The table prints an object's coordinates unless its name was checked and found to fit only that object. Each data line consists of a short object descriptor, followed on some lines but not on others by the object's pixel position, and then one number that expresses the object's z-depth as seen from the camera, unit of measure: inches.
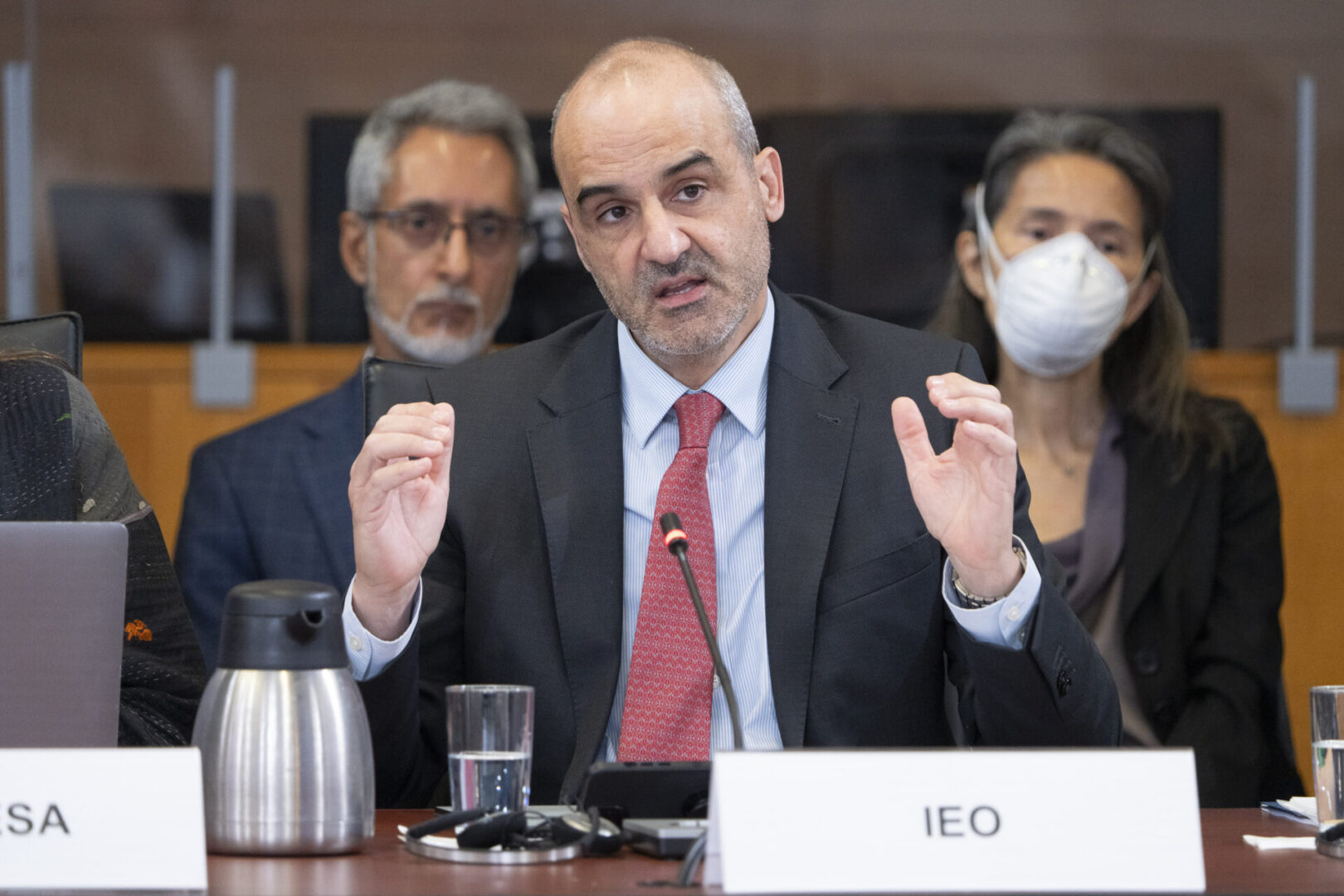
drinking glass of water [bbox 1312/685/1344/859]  156.6
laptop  154.0
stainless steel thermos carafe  153.3
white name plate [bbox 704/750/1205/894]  149.2
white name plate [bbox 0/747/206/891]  149.9
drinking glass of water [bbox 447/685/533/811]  156.0
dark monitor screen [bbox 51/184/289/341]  249.5
